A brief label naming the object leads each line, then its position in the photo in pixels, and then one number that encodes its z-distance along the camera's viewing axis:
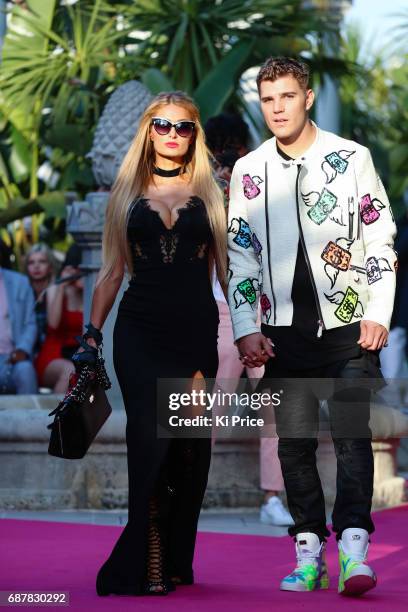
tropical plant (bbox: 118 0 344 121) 16.91
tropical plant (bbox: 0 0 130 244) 16.86
